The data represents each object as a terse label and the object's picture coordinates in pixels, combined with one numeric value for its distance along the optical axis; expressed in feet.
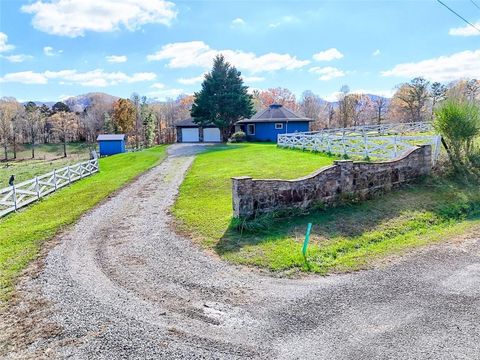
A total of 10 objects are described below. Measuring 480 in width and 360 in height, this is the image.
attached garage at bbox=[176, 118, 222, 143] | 134.21
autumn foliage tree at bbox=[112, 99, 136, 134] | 179.73
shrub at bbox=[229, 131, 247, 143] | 118.32
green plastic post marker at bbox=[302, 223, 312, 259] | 24.14
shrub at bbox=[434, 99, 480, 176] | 46.11
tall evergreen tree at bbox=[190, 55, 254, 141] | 118.83
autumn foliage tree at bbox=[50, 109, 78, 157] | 195.85
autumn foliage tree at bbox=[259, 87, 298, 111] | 248.56
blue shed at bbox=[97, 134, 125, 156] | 128.36
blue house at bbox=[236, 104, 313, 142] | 115.32
